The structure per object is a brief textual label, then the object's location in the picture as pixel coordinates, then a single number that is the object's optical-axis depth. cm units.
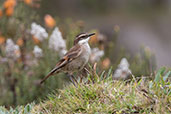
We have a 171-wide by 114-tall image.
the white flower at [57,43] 1474
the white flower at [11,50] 1494
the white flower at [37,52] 1546
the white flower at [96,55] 1556
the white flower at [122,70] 1389
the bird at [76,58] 1277
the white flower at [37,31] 1547
